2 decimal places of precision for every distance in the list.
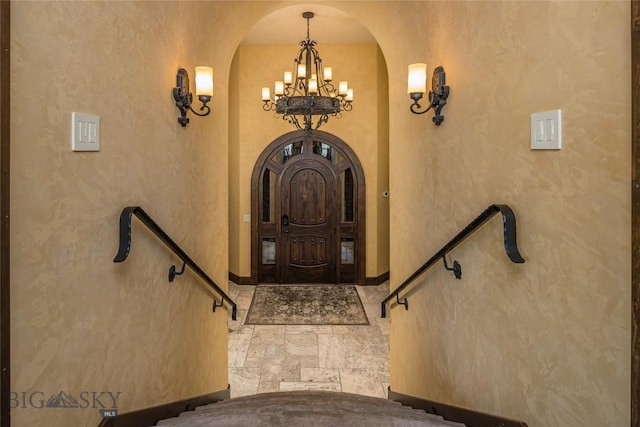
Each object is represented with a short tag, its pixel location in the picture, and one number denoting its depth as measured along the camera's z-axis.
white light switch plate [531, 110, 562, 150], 1.39
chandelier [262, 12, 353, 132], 4.16
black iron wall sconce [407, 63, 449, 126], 2.26
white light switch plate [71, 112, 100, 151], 1.42
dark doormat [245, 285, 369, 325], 5.25
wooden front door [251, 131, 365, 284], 6.77
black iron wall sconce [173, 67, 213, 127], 2.22
